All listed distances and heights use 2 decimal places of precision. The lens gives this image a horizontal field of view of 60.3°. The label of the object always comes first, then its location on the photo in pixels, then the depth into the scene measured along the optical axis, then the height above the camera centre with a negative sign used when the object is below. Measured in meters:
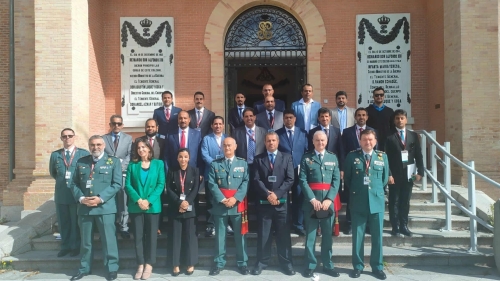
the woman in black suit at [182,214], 5.98 -0.99
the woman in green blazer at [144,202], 5.91 -0.80
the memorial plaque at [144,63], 11.20 +2.11
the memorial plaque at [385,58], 11.09 +2.21
